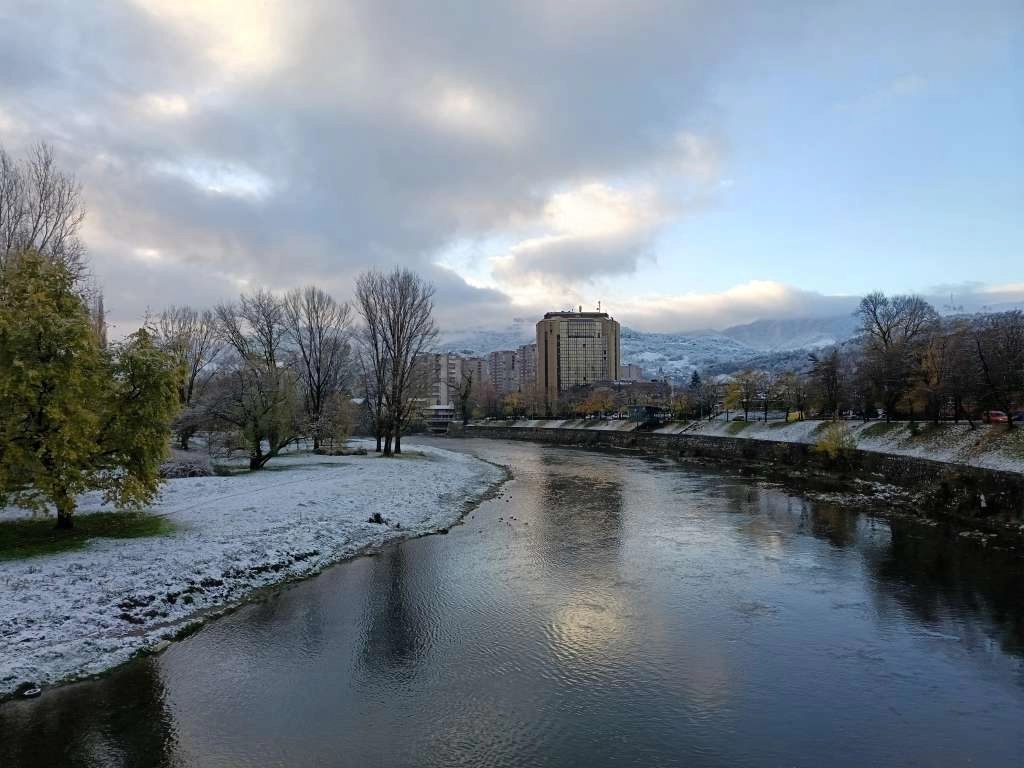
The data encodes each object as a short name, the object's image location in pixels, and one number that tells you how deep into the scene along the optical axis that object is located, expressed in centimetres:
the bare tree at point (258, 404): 3312
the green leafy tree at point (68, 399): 1317
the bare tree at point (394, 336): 4562
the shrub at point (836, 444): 3550
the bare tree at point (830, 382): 4944
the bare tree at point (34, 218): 2323
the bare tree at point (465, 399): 10325
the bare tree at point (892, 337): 3969
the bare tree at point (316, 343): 4997
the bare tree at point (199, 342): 5072
